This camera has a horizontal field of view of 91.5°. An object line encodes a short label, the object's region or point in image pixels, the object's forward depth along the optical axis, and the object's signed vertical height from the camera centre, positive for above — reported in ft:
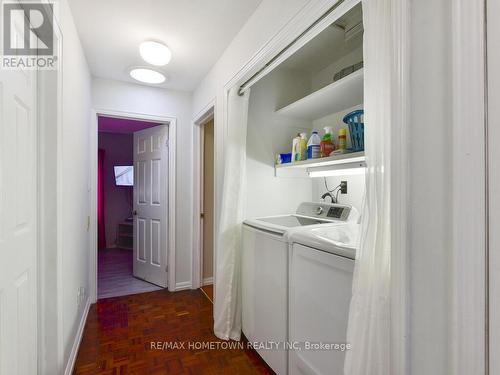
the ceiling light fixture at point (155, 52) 6.37 +3.63
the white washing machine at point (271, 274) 4.94 -1.96
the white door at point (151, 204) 9.82 -0.72
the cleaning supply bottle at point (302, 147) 6.25 +1.02
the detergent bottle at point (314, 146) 5.84 +0.98
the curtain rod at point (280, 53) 3.45 +2.59
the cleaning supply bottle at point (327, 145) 5.64 +0.97
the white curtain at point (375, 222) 2.51 -0.38
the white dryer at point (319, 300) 3.57 -1.87
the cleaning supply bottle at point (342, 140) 5.23 +1.00
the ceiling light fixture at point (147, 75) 7.36 +3.51
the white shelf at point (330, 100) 4.97 +2.12
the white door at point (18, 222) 3.06 -0.50
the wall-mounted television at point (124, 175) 17.13 +0.85
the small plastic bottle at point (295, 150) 6.38 +0.97
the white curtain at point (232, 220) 6.43 -0.88
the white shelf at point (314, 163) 4.76 +0.55
